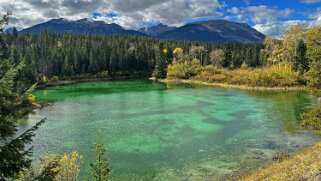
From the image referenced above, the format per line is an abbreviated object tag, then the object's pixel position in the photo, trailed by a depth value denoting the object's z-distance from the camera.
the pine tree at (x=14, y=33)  187.31
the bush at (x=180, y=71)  152.38
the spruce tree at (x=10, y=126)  11.70
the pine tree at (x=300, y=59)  116.69
